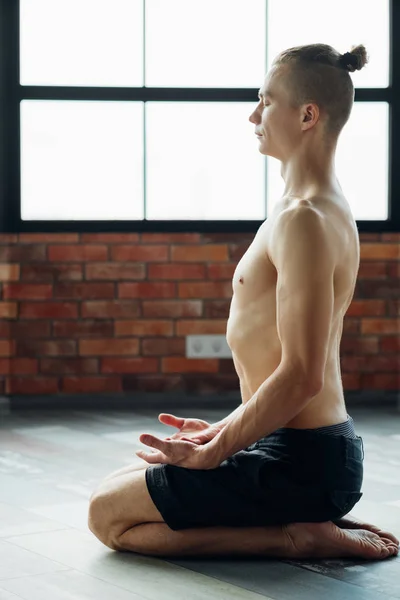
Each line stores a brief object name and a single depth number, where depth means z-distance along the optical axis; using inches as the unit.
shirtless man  130.9
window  289.9
